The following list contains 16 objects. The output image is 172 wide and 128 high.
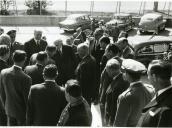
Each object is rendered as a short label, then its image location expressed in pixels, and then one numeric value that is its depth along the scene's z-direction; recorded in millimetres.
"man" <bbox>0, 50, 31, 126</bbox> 5309
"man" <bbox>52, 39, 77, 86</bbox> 7469
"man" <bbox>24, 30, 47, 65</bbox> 8281
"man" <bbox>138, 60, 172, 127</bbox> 3200
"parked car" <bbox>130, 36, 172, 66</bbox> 11305
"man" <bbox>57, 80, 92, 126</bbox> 3936
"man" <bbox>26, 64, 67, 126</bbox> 4676
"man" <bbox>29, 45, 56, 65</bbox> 6797
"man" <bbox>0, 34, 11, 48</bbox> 7293
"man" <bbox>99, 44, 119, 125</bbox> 5793
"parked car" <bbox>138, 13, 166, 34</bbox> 25109
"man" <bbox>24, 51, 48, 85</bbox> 5848
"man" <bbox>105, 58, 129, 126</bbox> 5055
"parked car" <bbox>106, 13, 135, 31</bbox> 25641
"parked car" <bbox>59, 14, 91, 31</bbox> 25109
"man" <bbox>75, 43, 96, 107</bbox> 6559
